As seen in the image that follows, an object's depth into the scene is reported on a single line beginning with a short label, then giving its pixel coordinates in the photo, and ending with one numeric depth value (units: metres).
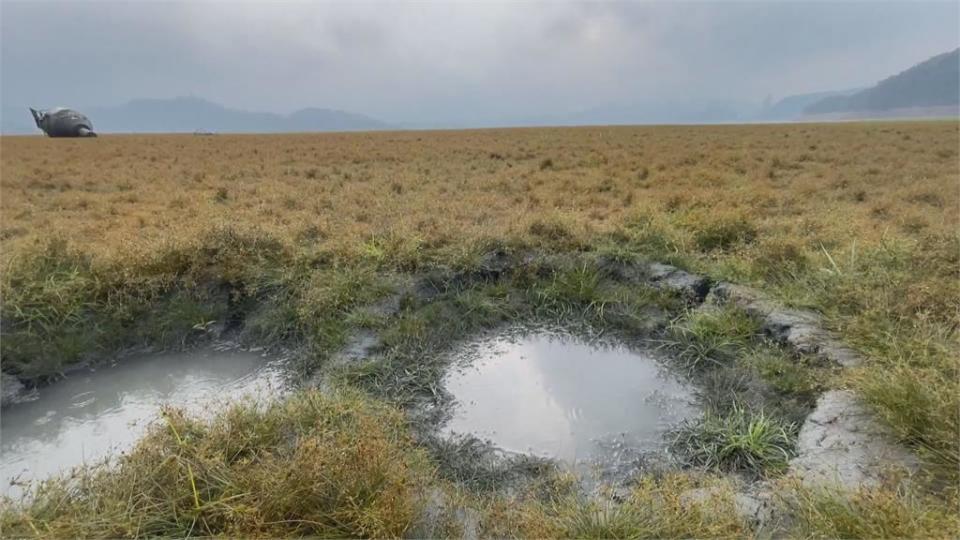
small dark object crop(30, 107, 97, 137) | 38.22
